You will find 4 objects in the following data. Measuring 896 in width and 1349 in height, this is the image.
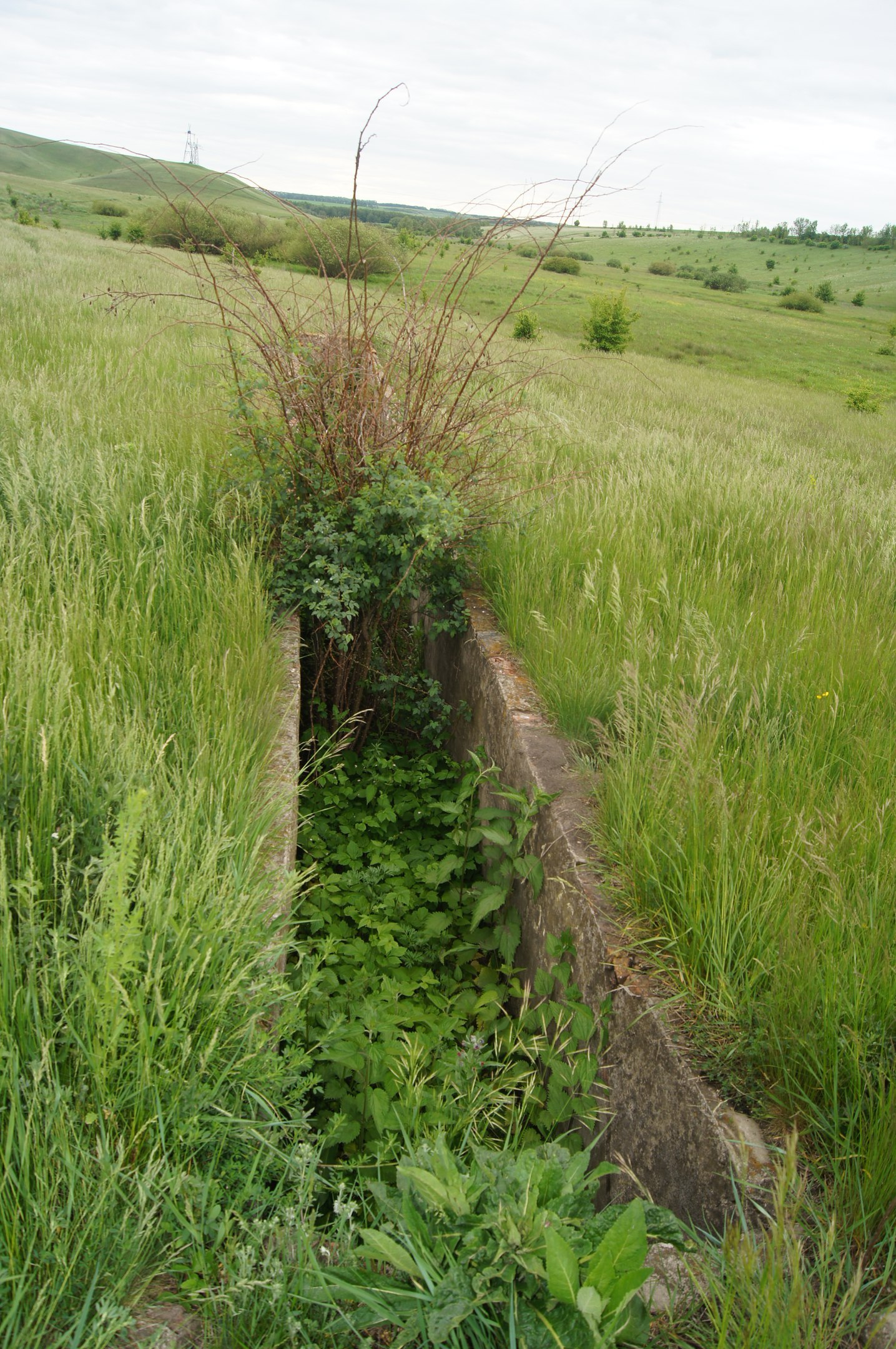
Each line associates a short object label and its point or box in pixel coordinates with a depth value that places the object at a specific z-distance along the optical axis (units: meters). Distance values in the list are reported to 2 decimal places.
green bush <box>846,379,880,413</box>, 17.17
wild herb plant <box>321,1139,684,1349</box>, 1.11
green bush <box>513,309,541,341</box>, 19.22
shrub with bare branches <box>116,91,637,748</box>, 3.39
